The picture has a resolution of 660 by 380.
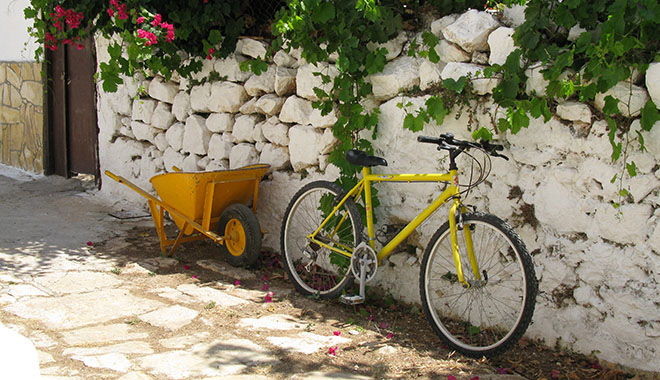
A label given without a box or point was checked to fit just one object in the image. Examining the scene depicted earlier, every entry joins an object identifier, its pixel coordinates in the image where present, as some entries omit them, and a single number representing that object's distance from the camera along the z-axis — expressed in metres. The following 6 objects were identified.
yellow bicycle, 3.19
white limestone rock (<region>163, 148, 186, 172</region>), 5.79
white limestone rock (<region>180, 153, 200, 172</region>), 5.60
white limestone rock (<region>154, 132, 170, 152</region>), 5.98
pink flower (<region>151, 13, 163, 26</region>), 4.91
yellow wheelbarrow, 4.42
